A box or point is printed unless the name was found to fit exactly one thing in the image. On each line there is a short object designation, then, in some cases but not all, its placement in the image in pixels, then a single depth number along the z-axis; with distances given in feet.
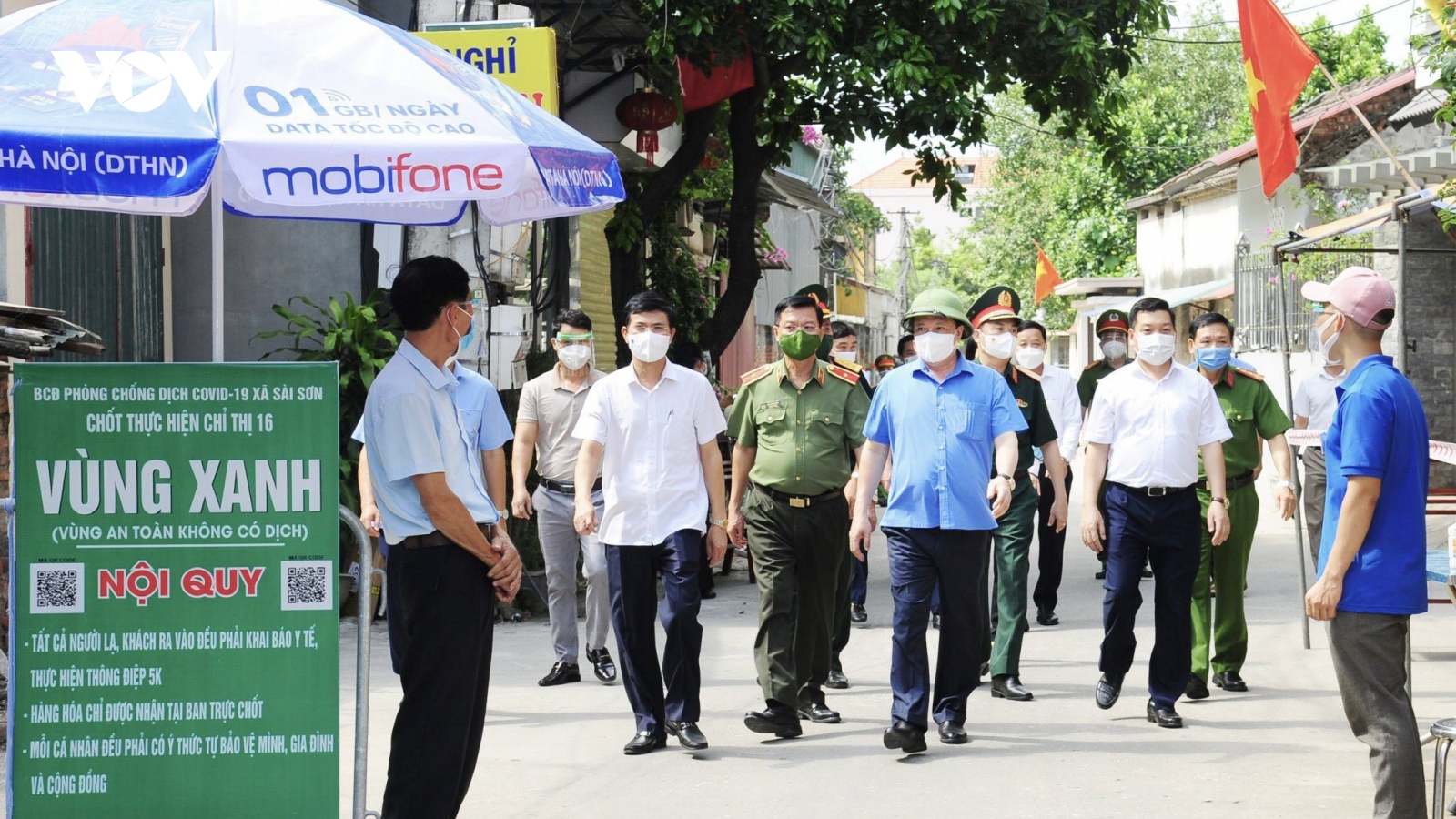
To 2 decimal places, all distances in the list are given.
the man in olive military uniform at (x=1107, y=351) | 39.65
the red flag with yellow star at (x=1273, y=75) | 33.35
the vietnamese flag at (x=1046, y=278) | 116.77
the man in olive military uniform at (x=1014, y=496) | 27.27
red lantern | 46.55
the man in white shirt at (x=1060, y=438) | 35.96
